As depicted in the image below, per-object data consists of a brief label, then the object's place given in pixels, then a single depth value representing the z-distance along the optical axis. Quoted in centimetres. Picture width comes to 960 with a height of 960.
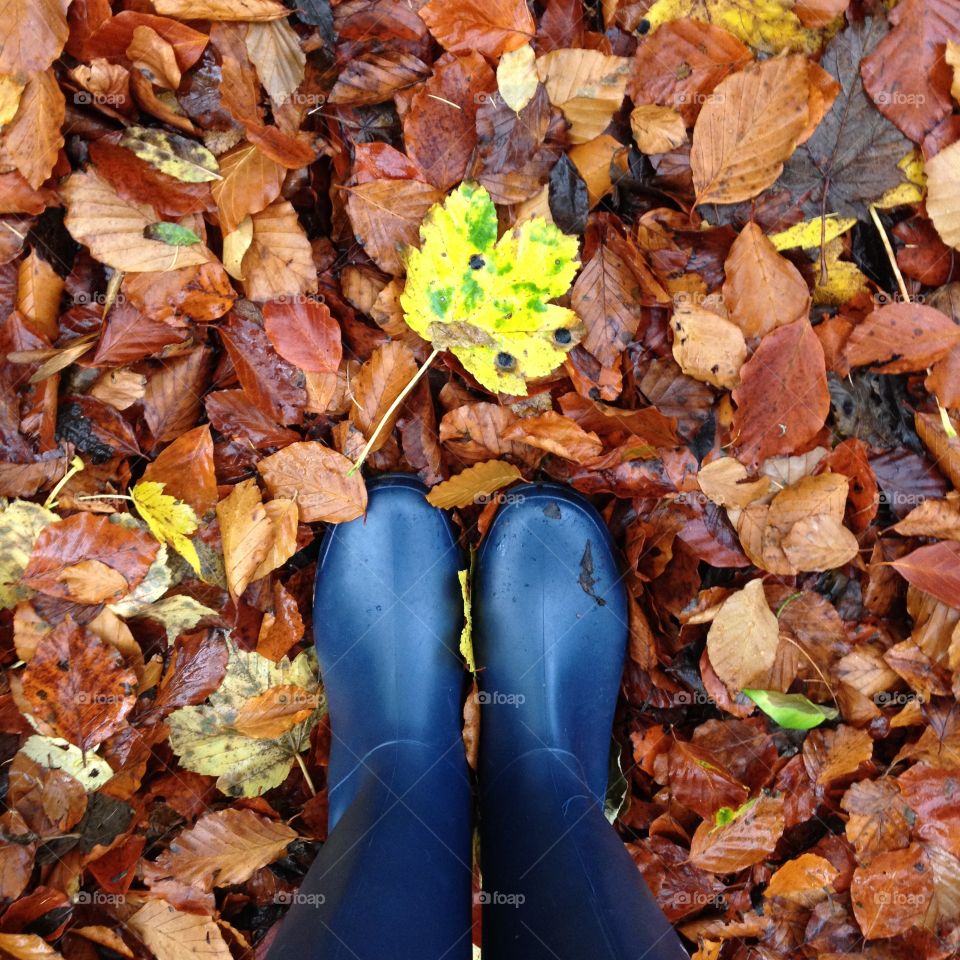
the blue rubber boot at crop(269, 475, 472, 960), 77
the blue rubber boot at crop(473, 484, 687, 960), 79
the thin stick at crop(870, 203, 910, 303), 91
